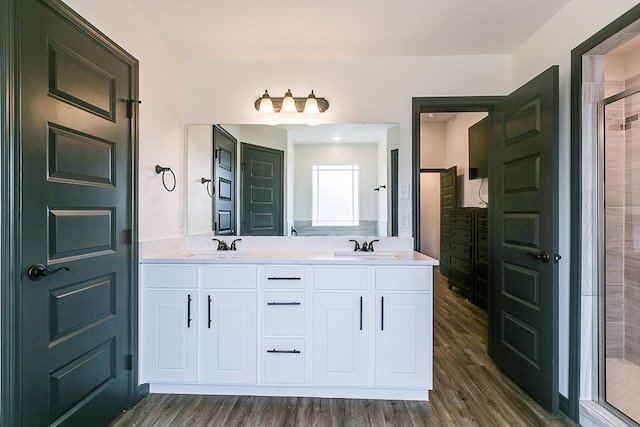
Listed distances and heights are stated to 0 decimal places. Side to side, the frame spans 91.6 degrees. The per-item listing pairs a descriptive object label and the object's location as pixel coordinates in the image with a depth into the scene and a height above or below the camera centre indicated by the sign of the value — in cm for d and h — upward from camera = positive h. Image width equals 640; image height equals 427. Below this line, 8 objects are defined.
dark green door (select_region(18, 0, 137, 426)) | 131 -5
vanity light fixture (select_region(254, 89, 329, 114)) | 253 +89
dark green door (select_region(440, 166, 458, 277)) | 478 +11
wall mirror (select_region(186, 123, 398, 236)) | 265 +29
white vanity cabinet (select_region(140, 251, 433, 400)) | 200 -75
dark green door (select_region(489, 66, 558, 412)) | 185 -15
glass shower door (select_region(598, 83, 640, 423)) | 180 -24
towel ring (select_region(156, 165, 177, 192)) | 224 +30
